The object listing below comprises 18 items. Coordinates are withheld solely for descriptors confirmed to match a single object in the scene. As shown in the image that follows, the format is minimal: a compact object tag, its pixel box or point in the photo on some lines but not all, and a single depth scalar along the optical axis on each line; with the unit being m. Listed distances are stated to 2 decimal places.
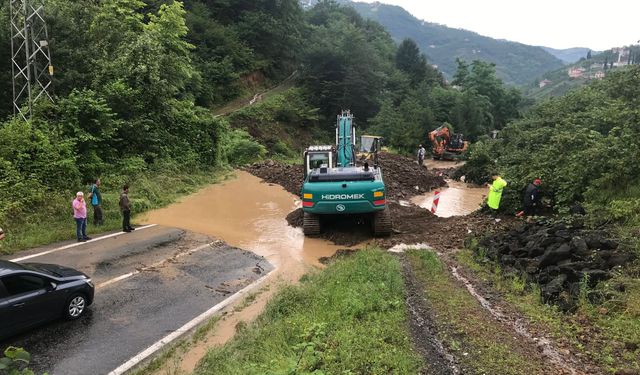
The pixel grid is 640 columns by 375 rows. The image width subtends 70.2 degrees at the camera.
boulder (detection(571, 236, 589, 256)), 8.46
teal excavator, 12.20
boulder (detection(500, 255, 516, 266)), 9.52
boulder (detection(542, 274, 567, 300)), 7.57
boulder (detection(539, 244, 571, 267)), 8.53
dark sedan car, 6.82
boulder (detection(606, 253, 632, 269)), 7.84
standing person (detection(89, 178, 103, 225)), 13.26
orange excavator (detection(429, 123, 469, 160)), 37.84
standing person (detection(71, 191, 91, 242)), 11.89
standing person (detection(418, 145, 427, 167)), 31.45
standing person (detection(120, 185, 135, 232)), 13.16
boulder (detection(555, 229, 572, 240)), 9.40
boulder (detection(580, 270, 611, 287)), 7.56
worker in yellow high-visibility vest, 13.60
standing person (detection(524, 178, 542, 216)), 13.09
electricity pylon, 16.09
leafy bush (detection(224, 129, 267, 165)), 29.24
